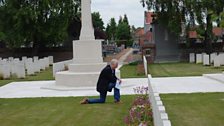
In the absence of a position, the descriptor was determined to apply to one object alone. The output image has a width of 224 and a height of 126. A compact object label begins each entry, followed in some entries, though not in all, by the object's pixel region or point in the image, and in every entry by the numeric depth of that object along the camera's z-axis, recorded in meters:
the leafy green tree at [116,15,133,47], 69.66
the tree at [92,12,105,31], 57.48
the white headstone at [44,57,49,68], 23.75
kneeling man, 8.54
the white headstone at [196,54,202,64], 25.21
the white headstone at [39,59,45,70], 22.09
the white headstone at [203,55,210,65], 22.15
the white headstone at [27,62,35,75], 18.77
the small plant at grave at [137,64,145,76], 17.03
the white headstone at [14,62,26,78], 17.02
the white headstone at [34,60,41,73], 20.16
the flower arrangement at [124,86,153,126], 5.66
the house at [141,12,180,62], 29.51
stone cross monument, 12.44
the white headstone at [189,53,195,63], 26.99
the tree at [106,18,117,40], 71.18
